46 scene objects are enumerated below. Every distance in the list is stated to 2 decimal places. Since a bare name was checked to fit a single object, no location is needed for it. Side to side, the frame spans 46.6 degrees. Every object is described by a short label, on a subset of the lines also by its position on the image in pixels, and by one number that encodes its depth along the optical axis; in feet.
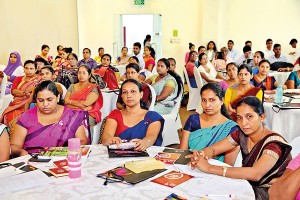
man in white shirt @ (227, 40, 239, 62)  31.94
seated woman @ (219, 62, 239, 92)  15.17
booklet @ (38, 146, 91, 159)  6.81
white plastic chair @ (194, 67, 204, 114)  19.74
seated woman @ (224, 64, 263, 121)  13.07
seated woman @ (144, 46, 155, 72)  26.00
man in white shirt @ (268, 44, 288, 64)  27.02
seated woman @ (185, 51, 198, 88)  21.38
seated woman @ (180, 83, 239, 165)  8.23
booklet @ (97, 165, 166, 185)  5.59
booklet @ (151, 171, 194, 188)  5.54
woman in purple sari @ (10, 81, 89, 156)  8.21
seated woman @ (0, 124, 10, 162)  7.12
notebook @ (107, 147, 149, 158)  6.84
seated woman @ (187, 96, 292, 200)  5.98
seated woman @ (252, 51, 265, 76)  22.02
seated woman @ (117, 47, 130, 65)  29.96
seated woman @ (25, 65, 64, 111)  14.82
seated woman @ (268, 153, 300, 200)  5.25
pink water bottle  5.73
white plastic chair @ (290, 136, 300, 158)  7.19
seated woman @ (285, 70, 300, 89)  16.47
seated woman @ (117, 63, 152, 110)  9.95
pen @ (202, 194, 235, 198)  5.07
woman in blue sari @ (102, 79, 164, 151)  8.81
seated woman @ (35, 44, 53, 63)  27.43
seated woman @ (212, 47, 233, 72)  28.29
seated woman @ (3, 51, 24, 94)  22.57
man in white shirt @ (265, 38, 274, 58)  30.73
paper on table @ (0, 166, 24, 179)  5.85
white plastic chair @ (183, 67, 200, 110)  21.30
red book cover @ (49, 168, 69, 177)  5.87
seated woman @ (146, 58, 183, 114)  14.76
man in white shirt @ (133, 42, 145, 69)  28.89
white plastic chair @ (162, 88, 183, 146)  13.99
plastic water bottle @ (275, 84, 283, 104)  12.45
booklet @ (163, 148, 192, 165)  6.49
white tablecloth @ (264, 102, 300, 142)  11.47
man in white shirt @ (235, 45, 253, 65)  28.32
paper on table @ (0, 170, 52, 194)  5.30
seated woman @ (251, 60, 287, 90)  15.71
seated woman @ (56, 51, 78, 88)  17.75
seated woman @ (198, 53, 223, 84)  21.11
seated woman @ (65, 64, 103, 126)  13.16
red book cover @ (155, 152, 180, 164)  6.52
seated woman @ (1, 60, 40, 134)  13.17
